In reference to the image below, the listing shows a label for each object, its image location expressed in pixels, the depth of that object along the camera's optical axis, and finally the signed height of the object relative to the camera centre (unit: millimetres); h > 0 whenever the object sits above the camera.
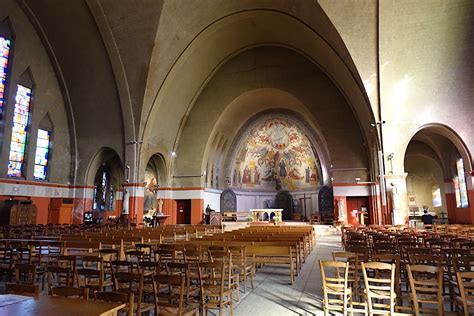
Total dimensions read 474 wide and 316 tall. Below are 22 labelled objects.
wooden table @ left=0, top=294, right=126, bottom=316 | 2297 -786
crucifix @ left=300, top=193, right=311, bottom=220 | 32238 +847
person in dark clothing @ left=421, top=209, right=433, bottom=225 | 21078 -883
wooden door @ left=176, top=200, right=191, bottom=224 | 24950 -349
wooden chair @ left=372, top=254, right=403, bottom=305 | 4586 -1084
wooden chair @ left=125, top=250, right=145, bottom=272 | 5712 -844
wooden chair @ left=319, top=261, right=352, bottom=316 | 4109 -1153
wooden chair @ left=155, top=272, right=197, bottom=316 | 3429 -1147
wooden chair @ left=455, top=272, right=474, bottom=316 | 3375 -1006
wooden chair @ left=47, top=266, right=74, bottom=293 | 3908 -796
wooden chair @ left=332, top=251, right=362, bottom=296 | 4969 -935
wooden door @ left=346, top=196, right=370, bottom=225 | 20969 -93
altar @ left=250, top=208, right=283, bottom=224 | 24203 -785
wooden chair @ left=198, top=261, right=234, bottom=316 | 4188 -1235
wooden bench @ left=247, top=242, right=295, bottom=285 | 6762 -992
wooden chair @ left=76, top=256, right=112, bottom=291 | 3705 -807
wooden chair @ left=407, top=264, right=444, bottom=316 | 3590 -994
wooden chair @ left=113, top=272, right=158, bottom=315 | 3536 -925
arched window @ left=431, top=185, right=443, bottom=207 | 25109 +939
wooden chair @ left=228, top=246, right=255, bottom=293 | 6283 -1160
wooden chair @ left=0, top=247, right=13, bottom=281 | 5727 -1151
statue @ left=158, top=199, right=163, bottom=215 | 24209 +228
